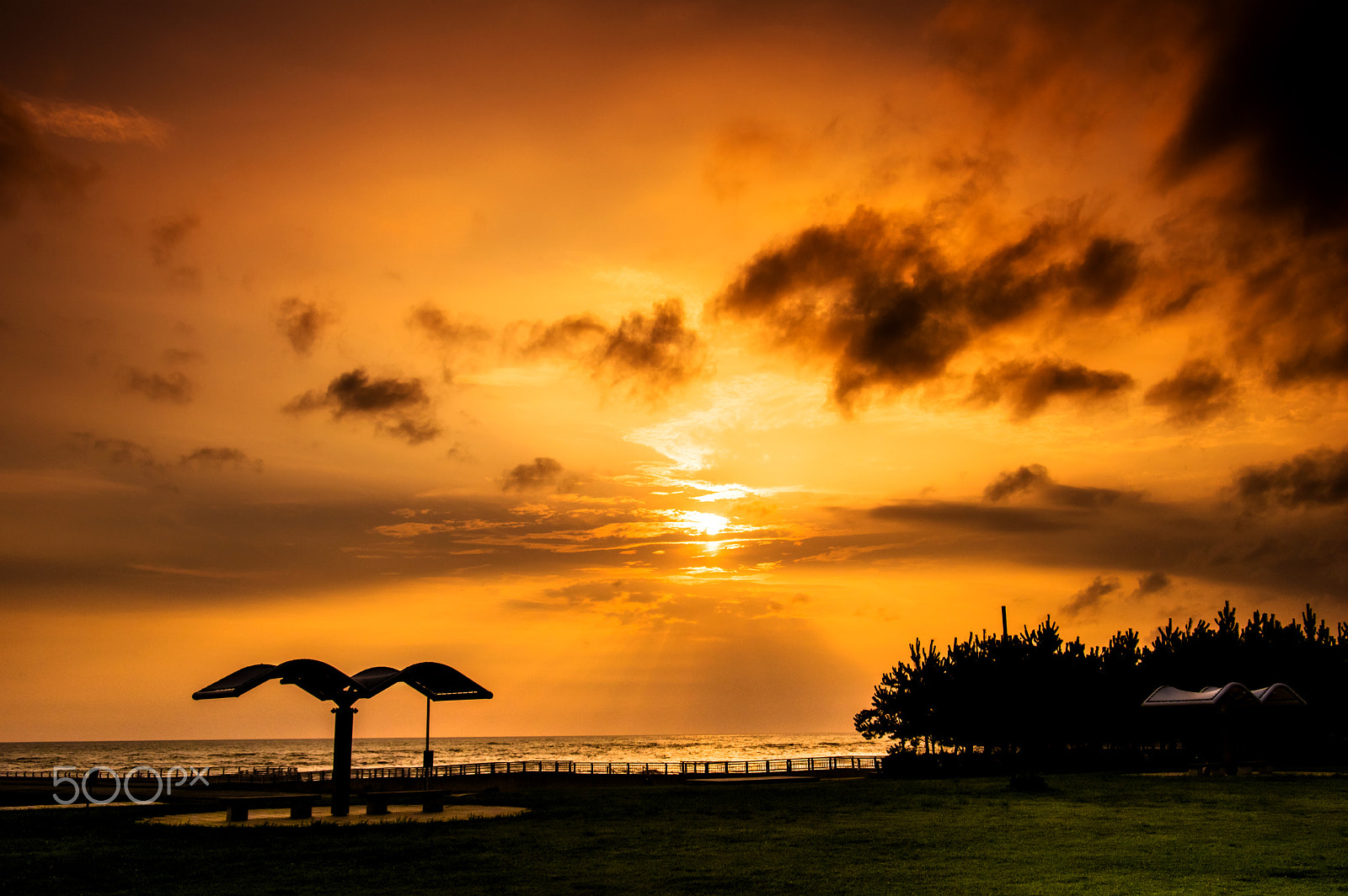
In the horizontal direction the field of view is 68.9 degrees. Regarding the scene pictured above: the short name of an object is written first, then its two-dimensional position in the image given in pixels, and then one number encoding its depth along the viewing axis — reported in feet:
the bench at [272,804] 79.97
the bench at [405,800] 87.40
